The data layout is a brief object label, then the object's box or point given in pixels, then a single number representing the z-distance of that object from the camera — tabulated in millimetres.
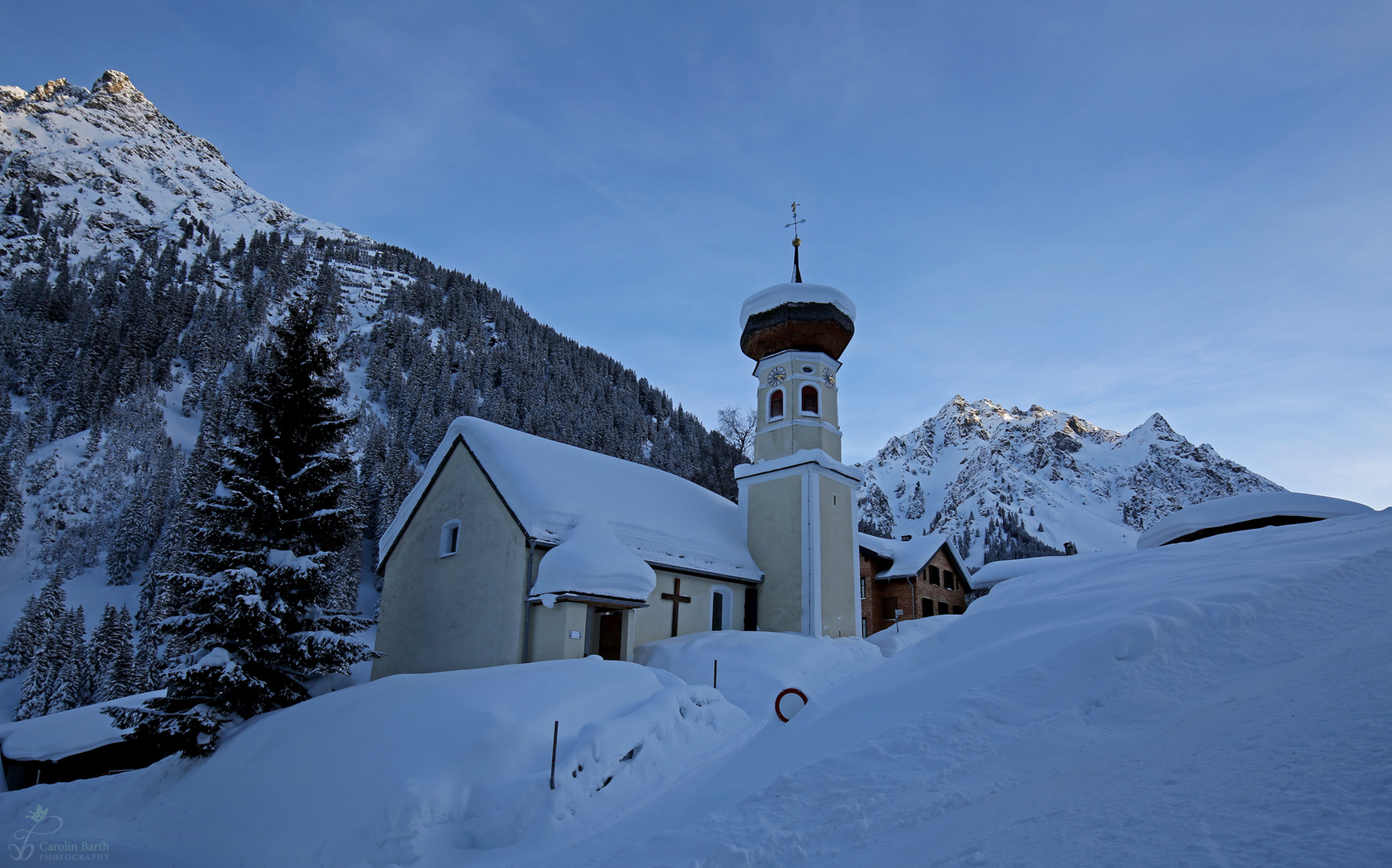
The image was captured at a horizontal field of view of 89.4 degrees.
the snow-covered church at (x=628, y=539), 16906
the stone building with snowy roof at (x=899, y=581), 33562
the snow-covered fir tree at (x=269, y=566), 12945
